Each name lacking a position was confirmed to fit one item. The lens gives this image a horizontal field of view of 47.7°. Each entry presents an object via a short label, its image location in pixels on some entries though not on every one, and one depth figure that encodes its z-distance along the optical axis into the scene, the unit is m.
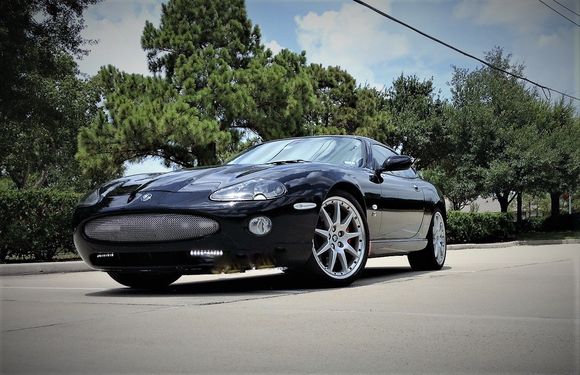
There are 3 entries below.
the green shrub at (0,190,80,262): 10.94
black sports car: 5.23
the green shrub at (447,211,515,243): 23.50
